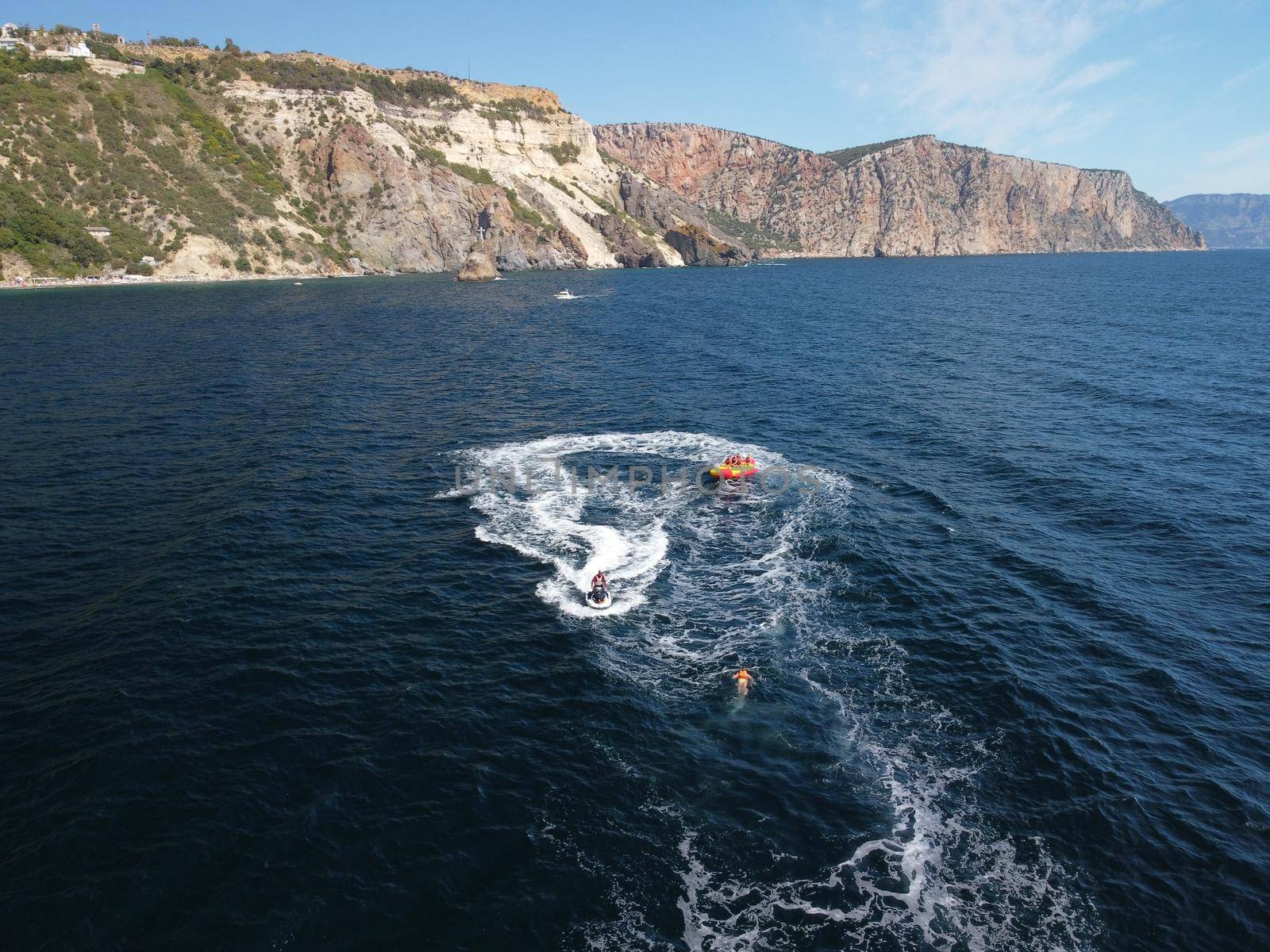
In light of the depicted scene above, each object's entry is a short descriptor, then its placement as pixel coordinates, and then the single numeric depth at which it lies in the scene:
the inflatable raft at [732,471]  55.78
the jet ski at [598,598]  38.59
